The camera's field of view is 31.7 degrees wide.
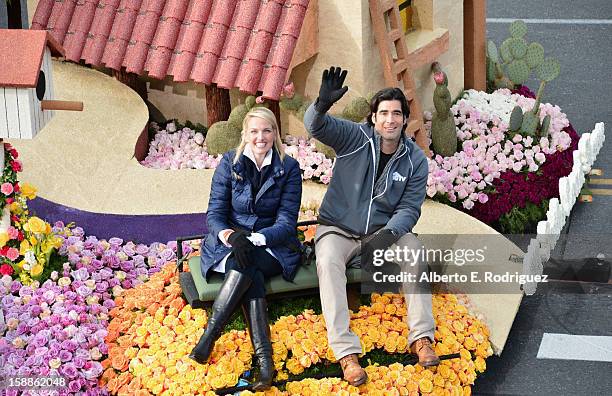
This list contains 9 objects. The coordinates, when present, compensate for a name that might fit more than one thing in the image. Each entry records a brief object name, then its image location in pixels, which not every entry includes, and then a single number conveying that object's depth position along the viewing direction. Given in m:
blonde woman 6.19
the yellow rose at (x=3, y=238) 6.98
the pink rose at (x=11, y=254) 7.01
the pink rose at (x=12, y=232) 7.03
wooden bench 6.45
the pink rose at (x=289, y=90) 8.73
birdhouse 6.66
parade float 6.46
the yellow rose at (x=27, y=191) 7.14
